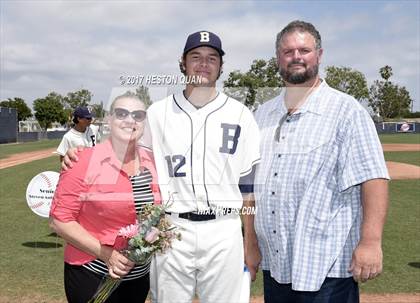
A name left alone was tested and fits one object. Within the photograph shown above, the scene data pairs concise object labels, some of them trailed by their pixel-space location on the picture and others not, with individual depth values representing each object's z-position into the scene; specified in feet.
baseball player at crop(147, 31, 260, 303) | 10.81
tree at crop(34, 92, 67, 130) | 285.02
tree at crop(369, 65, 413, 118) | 289.94
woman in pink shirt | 10.37
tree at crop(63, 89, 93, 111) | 276.90
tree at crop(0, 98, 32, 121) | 301.22
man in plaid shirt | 10.25
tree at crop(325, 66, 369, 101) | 212.43
